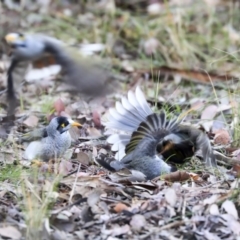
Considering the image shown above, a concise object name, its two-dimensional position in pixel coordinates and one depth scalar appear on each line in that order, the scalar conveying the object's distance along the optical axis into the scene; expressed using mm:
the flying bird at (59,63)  11633
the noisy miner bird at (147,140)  9859
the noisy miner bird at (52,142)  10312
